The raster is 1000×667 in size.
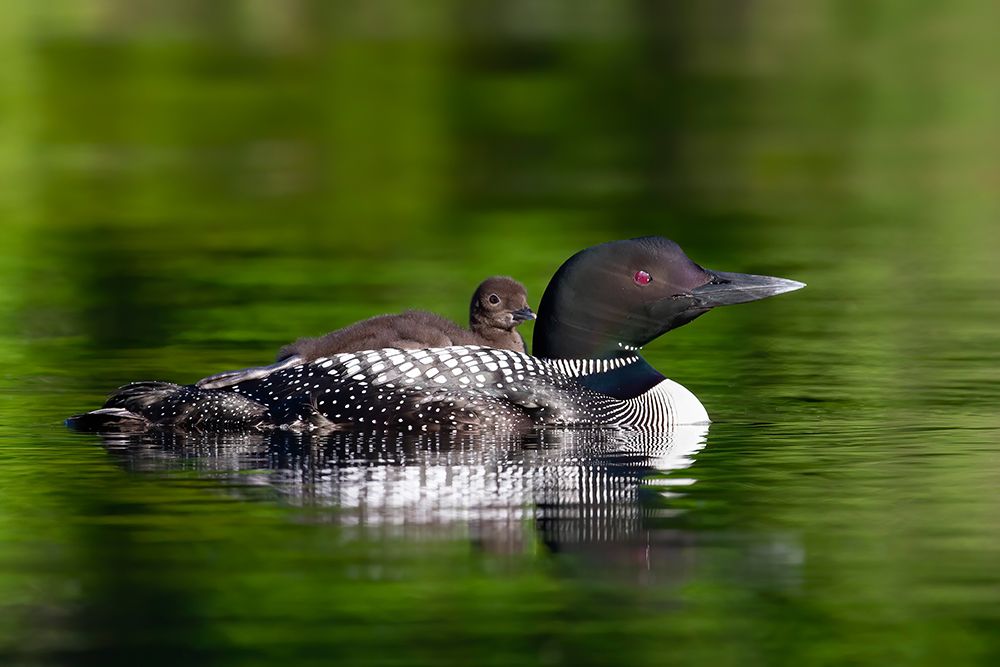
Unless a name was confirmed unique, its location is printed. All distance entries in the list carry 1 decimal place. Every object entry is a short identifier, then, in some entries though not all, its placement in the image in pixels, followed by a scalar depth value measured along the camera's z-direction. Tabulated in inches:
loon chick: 692.1
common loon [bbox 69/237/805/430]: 649.0
